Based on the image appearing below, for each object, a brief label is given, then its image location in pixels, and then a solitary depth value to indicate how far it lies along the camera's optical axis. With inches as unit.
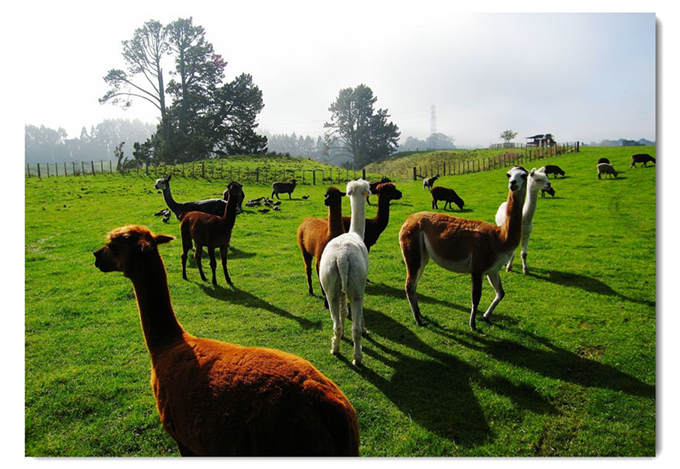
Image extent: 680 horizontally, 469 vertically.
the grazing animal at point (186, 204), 291.0
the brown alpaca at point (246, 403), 60.8
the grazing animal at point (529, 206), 207.7
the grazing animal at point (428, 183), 494.6
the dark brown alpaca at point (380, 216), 208.6
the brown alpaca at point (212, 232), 234.7
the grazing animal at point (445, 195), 470.6
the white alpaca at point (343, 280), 135.1
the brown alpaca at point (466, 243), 160.7
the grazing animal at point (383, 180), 259.9
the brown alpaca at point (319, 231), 181.3
